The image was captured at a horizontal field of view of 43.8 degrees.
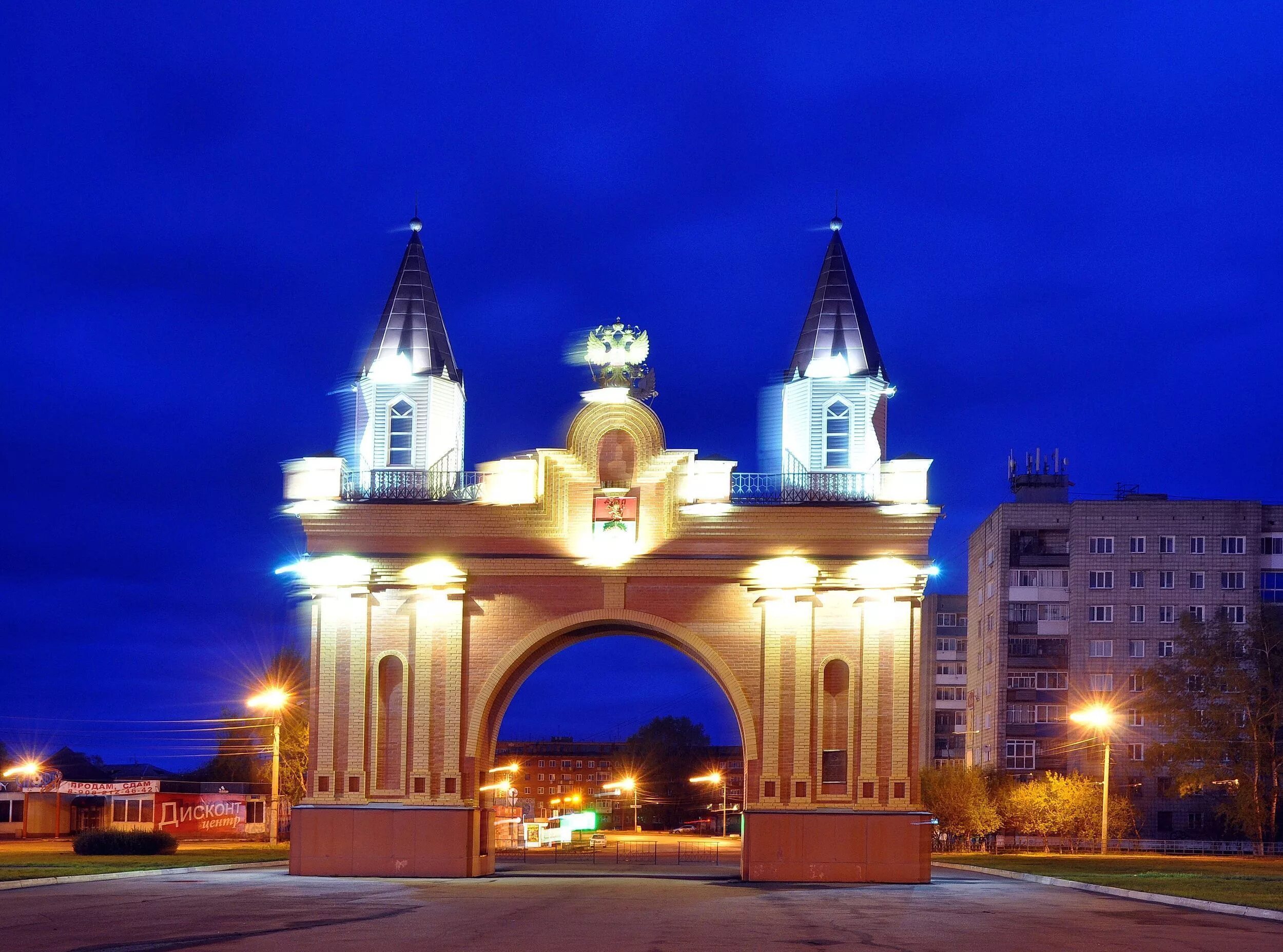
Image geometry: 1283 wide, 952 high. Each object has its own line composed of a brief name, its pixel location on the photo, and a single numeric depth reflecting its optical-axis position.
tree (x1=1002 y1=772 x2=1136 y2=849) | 73.94
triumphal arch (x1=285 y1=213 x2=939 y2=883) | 39.81
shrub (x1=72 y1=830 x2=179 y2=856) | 50.53
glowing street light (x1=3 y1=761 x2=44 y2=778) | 83.11
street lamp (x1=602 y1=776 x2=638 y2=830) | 111.68
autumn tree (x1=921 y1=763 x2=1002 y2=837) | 73.69
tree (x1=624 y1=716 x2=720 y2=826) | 140.12
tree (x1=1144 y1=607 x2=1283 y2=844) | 68.69
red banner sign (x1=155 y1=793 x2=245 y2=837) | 79.44
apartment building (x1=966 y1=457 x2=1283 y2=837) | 89.44
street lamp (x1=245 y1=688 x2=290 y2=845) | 54.72
